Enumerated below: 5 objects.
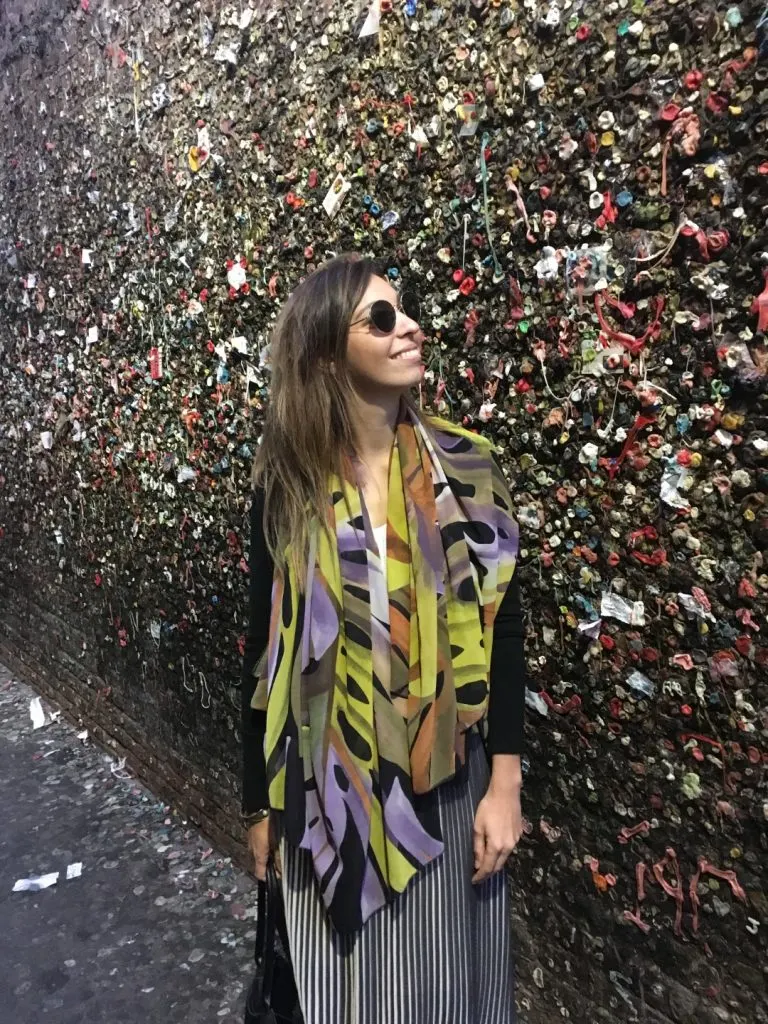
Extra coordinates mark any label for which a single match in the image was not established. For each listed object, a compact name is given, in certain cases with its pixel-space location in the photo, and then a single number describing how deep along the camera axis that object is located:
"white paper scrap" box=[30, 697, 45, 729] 4.77
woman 1.40
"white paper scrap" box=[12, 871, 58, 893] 3.13
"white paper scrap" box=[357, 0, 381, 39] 2.05
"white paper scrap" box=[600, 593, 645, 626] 1.70
